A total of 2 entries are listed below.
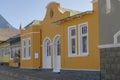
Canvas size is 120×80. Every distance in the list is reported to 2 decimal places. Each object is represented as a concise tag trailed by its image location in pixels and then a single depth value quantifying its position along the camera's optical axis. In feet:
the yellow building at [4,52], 60.14
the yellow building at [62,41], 28.01
